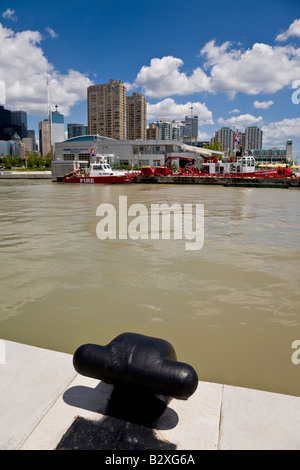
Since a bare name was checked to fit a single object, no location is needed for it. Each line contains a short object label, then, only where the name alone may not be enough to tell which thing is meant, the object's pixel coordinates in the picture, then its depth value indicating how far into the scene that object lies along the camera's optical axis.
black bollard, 1.81
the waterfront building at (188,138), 156.62
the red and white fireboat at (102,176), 43.28
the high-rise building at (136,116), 164.25
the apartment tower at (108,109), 149.50
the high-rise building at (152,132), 186.12
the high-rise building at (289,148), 164.52
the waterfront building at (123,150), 99.06
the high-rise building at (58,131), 112.44
